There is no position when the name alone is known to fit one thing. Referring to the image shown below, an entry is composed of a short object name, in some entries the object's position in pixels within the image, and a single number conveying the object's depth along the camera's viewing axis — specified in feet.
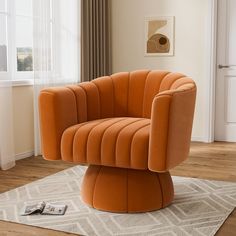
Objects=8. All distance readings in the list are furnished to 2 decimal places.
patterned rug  7.74
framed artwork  16.97
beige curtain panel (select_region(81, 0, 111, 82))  16.16
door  16.29
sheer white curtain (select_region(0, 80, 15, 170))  12.37
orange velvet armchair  7.73
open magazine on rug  8.58
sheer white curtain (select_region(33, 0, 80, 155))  14.01
